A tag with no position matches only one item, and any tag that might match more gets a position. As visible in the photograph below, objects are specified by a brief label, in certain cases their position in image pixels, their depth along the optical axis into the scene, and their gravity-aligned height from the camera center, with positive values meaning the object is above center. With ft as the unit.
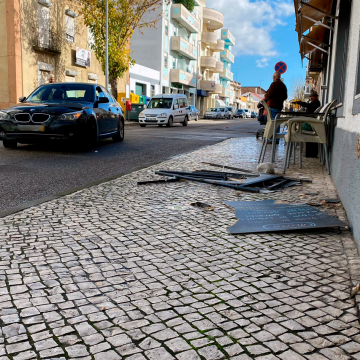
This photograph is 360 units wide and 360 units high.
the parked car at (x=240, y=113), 237.00 +0.66
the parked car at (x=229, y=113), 183.01 +0.48
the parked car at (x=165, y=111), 82.02 +0.13
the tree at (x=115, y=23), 88.89 +18.08
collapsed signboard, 12.40 -3.14
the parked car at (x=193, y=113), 113.25 -0.08
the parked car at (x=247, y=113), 249.82 +0.92
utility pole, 83.92 +12.12
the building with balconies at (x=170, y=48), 157.89 +24.19
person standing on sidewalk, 37.83 +1.89
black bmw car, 29.94 -0.55
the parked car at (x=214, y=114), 172.65 -0.12
